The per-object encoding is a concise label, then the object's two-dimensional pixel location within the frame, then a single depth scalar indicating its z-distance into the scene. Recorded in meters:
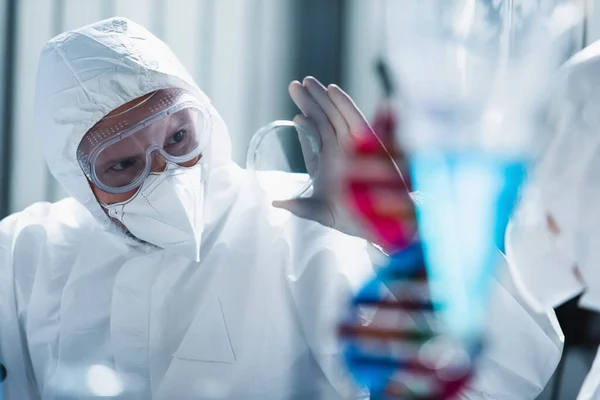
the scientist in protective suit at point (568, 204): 1.34
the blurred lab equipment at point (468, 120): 1.50
